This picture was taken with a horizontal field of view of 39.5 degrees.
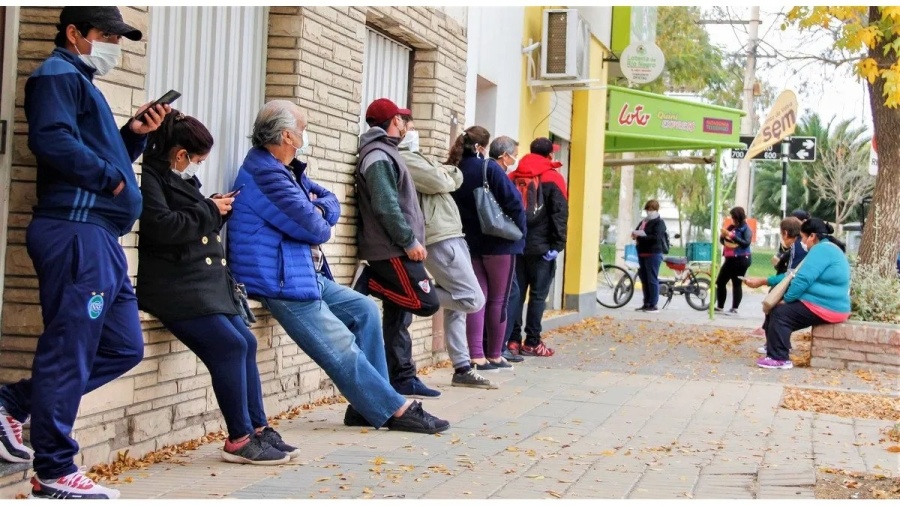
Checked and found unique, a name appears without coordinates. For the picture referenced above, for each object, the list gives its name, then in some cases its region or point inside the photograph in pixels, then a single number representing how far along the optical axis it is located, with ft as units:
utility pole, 112.44
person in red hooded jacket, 38.55
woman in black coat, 18.99
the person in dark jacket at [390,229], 26.91
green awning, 57.67
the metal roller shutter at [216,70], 21.57
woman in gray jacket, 29.32
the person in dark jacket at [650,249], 65.31
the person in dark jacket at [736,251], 64.64
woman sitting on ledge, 39.11
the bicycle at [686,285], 70.28
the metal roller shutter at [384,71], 31.76
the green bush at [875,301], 41.24
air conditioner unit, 47.32
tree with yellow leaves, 41.04
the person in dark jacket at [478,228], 33.58
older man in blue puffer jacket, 22.00
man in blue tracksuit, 16.02
